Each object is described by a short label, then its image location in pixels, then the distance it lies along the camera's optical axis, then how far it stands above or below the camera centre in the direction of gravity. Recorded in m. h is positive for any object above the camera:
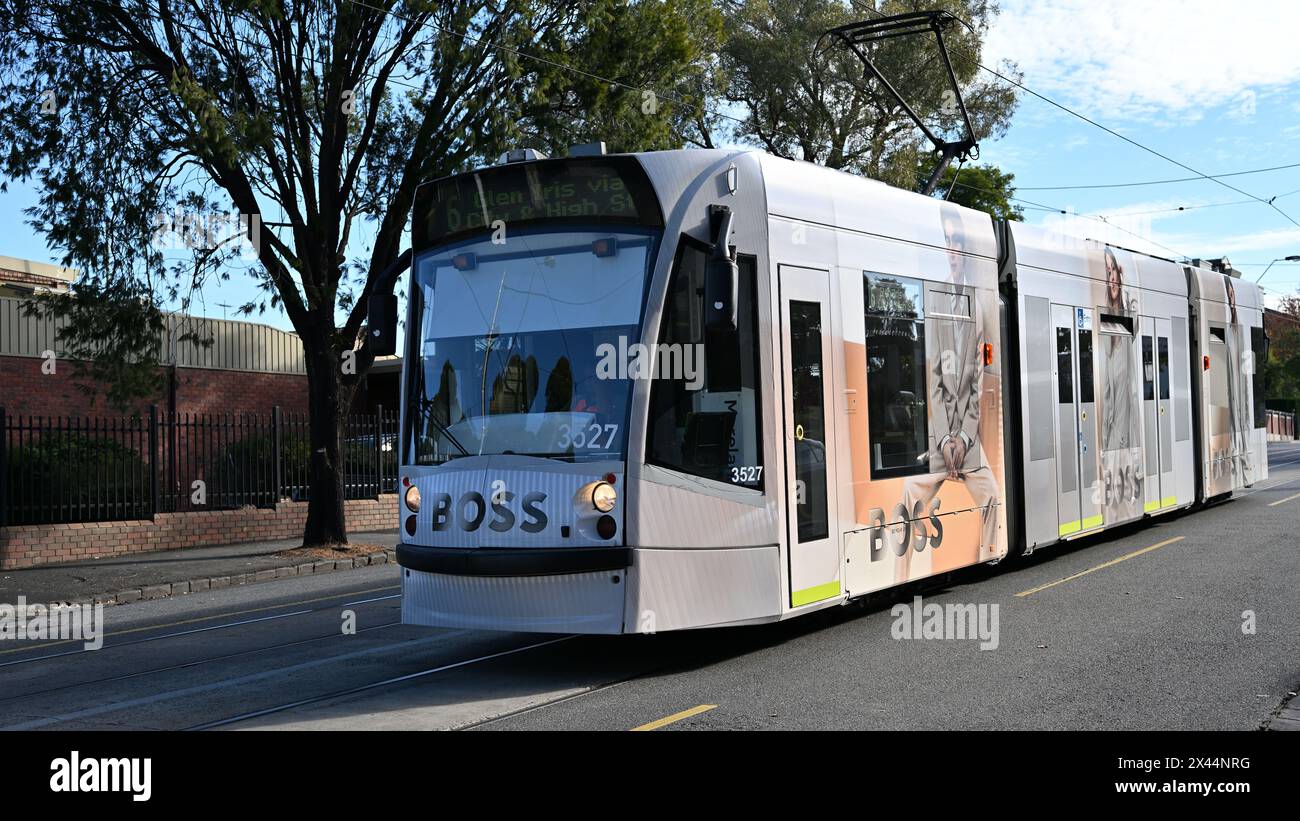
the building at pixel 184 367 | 27.61 +2.35
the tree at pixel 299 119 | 17.02 +4.89
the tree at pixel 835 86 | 34.25 +10.25
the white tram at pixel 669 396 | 7.52 +0.34
